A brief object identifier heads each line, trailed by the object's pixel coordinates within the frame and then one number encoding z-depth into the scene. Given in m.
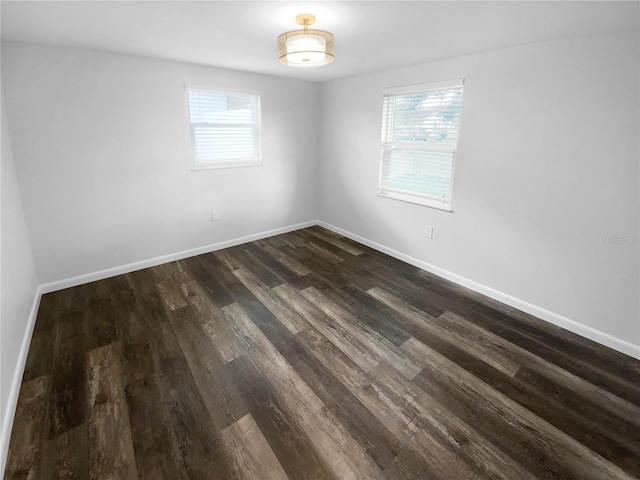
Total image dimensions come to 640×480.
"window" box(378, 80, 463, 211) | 3.06
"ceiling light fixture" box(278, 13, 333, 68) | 1.97
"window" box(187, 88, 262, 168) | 3.54
